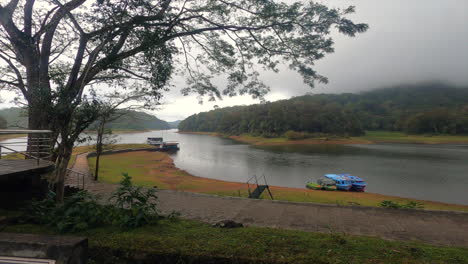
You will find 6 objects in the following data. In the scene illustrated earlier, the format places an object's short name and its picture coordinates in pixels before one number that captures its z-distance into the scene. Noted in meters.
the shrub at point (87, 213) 3.61
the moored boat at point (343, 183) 16.70
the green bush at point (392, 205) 7.51
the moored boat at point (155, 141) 48.04
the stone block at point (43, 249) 2.53
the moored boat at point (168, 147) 43.61
